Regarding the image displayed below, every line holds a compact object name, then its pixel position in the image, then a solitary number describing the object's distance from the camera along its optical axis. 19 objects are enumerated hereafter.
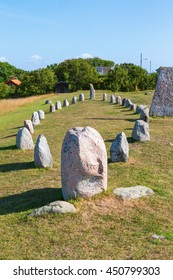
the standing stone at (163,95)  20.82
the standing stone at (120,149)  12.08
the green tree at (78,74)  56.81
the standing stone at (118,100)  30.11
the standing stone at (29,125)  19.42
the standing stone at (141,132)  15.06
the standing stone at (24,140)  14.93
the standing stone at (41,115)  25.42
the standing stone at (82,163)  8.27
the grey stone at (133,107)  25.36
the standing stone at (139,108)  23.03
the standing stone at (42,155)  12.05
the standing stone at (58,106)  30.75
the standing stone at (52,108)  29.23
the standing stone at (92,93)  35.56
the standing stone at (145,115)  19.33
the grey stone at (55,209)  7.88
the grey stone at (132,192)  8.70
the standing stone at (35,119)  22.91
